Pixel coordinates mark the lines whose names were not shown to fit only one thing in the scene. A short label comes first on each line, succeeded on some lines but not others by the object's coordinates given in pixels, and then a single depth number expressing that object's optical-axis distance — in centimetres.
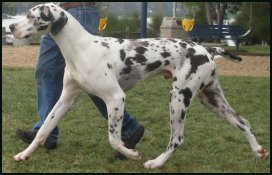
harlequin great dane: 448
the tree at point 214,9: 2819
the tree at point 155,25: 2897
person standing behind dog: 528
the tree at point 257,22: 2499
